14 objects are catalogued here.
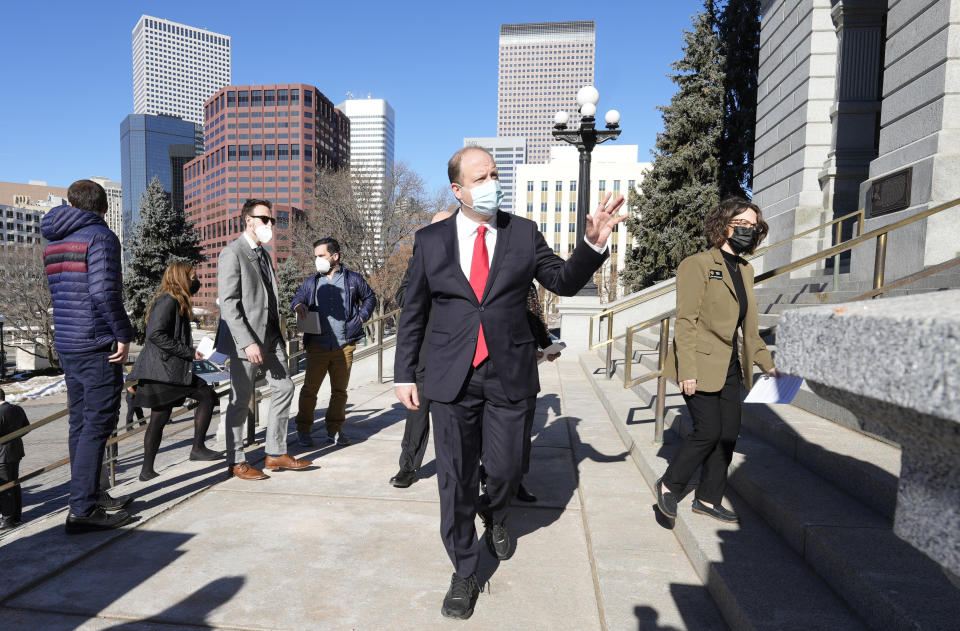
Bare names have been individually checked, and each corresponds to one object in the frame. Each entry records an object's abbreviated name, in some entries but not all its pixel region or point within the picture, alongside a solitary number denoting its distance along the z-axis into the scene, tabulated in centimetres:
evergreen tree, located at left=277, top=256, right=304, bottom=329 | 4811
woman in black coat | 466
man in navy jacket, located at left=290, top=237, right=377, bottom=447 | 552
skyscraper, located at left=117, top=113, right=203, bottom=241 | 19280
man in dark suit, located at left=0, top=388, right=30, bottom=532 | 477
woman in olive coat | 327
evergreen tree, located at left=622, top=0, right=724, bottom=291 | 2375
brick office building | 11406
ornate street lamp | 1127
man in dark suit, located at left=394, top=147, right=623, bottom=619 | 274
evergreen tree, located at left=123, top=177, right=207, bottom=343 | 3744
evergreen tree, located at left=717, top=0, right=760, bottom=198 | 2344
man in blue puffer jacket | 345
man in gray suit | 430
